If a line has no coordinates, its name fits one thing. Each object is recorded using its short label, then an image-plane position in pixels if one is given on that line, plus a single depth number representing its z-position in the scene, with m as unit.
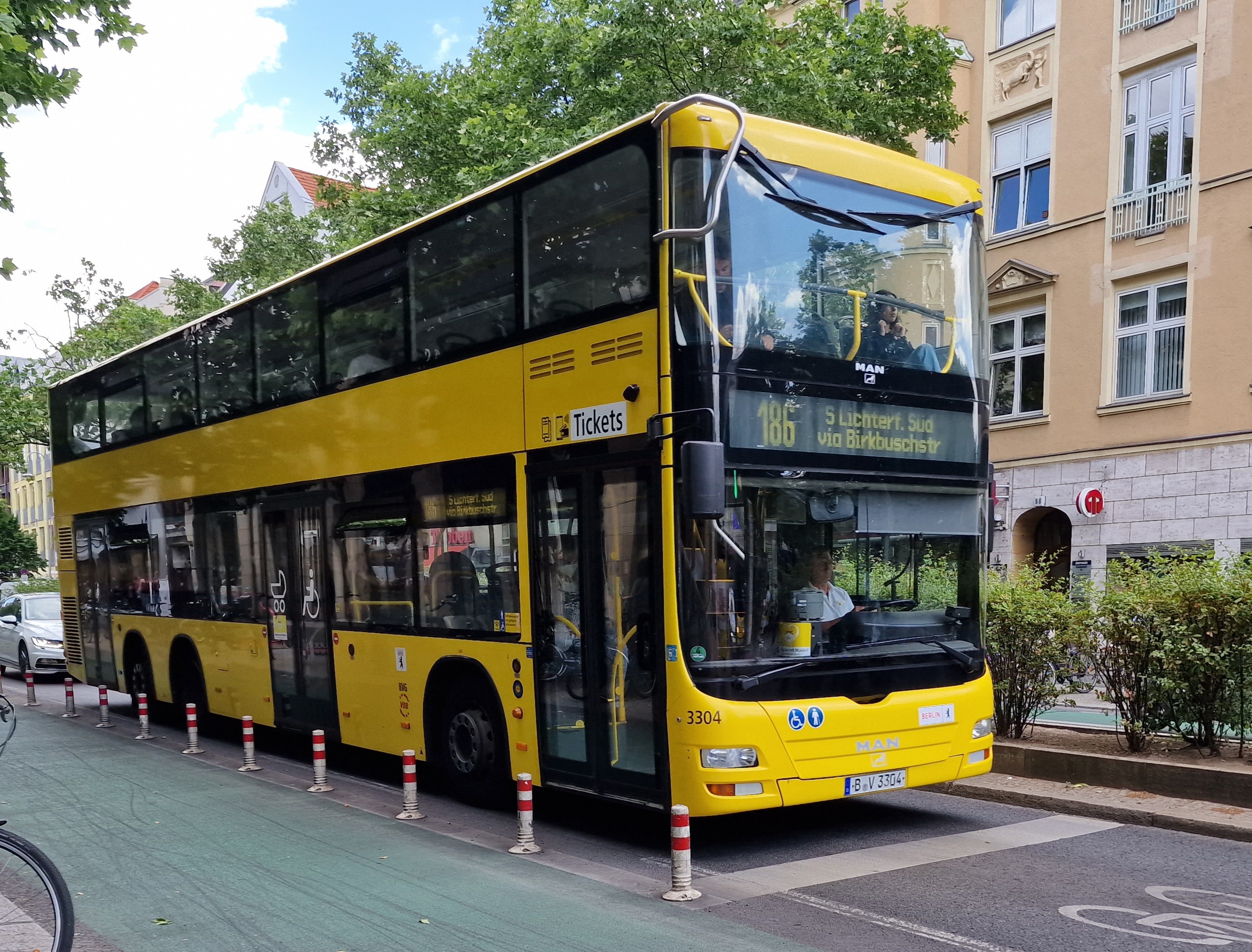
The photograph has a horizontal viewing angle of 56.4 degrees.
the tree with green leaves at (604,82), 17.27
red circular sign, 20.17
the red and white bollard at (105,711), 14.80
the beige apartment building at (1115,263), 18.69
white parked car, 21.84
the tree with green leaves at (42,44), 9.75
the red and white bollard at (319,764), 9.88
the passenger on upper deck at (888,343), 7.44
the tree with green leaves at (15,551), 62.34
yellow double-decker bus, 6.89
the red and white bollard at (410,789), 8.60
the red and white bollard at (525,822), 7.42
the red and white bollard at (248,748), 11.16
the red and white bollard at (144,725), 13.77
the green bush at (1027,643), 9.75
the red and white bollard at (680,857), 6.27
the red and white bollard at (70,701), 16.22
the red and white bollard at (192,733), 12.52
